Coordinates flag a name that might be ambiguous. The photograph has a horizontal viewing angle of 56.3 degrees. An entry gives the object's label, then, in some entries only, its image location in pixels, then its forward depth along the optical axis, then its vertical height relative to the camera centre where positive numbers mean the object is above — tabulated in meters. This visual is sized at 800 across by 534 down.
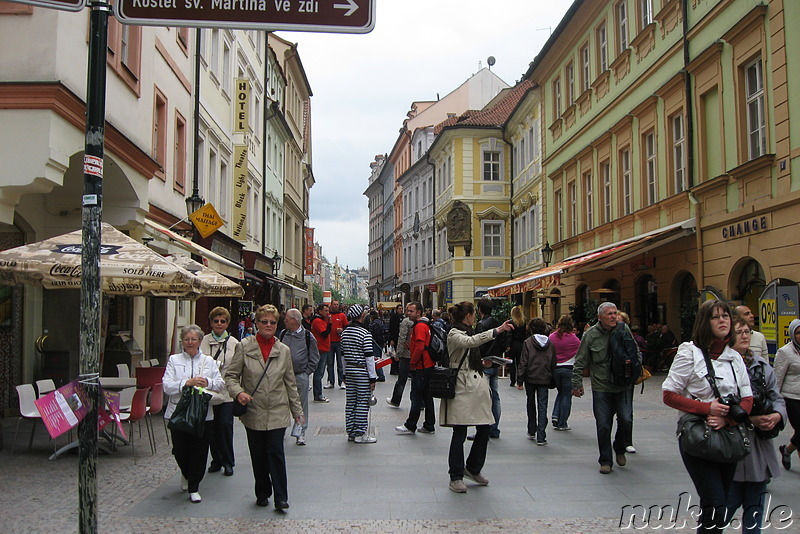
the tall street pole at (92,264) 4.18 +0.36
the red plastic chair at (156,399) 10.08 -0.97
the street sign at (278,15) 3.83 +1.61
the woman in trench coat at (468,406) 7.13 -0.77
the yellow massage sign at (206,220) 15.88 +2.29
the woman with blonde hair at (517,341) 12.60 -0.26
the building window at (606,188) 24.75 +4.56
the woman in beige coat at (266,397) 6.46 -0.62
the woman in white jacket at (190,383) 6.79 -0.53
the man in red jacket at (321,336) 14.89 -0.19
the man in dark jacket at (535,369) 10.28 -0.61
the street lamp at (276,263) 31.78 +2.85
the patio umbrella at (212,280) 11.26 +0.74
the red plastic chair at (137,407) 8.99 -0.96
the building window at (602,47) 24.27 +9.10
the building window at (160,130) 16.00 +4.27
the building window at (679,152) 18.81 +4.40
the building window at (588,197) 26.28 +4.53
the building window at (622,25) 22.28 +9.00
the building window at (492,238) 41.94 +4.93
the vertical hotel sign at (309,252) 54.16 +5.43
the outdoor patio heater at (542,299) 30.15 +1.12
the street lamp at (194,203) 16.44 +2.75
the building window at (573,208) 28.17 +4.44
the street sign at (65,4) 3.89 +1.69
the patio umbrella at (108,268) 8.81 +0.72
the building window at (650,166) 20.88 +4.48
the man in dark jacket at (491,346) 7.87 -0.23
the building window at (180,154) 18.08 +4.25
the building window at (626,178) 22.91 +4.53
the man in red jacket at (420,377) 10.98 -0.76
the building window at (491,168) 42.47 +8.94
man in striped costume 10.09 -0.69
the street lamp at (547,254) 28.39 +2.72
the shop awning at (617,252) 18.14 +1.88
